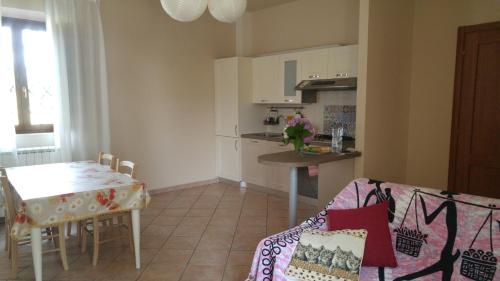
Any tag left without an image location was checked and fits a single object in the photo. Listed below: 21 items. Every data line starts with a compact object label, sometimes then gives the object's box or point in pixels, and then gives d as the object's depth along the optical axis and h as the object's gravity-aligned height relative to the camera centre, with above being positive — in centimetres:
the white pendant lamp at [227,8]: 270 +75
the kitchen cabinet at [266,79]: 514 +38
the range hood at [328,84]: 411 +24
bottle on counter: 360 -37
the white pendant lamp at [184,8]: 254 +71
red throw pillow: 199 -73
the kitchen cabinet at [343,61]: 418 +52
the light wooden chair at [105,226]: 297 -116
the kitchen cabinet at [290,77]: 485 +39
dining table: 238 -68
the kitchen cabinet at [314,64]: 450 +53
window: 404 +36
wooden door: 361 -10
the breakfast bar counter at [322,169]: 302 -69
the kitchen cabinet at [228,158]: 555 -87
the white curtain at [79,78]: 404 +32
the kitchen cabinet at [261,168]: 491 -94
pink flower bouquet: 319 -24
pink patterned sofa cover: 185 -78
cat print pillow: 184 -82
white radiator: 401 -59
